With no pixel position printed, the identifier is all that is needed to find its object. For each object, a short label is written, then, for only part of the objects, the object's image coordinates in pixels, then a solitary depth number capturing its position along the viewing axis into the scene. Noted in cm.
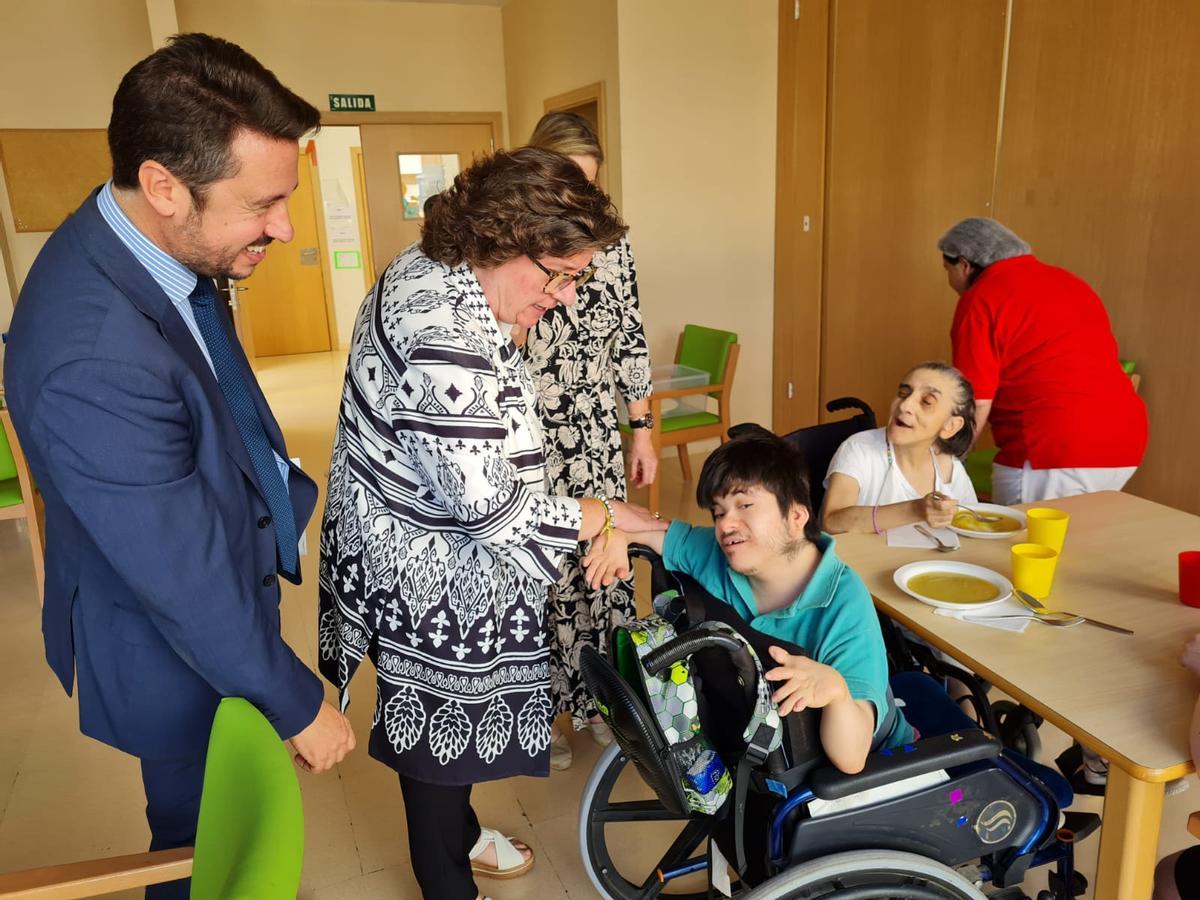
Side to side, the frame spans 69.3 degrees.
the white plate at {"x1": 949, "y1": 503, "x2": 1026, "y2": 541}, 189
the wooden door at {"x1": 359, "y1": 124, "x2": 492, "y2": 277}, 664
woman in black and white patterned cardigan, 129
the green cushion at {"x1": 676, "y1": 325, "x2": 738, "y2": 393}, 450
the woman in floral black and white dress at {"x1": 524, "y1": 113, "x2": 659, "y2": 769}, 216
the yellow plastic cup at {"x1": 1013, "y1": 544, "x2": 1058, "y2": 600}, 161
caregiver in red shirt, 252
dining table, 124
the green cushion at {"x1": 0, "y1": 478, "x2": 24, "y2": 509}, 340
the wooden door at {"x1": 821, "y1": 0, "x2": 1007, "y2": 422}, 389
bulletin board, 556
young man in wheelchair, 131
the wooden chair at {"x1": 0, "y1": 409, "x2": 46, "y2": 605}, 332
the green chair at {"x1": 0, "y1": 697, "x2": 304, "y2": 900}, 74
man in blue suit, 104
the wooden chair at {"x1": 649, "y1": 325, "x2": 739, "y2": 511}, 437
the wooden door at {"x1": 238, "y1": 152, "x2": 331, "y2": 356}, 926
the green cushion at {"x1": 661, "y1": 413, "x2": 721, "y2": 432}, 446
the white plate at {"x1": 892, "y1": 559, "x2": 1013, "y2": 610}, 158
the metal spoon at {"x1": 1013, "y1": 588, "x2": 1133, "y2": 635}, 150
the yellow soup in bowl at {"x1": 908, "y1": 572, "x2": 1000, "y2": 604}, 163
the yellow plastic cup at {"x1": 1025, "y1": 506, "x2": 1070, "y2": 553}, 175
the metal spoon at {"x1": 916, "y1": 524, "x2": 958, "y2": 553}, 186
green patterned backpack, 113
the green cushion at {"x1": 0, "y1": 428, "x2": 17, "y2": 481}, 334
